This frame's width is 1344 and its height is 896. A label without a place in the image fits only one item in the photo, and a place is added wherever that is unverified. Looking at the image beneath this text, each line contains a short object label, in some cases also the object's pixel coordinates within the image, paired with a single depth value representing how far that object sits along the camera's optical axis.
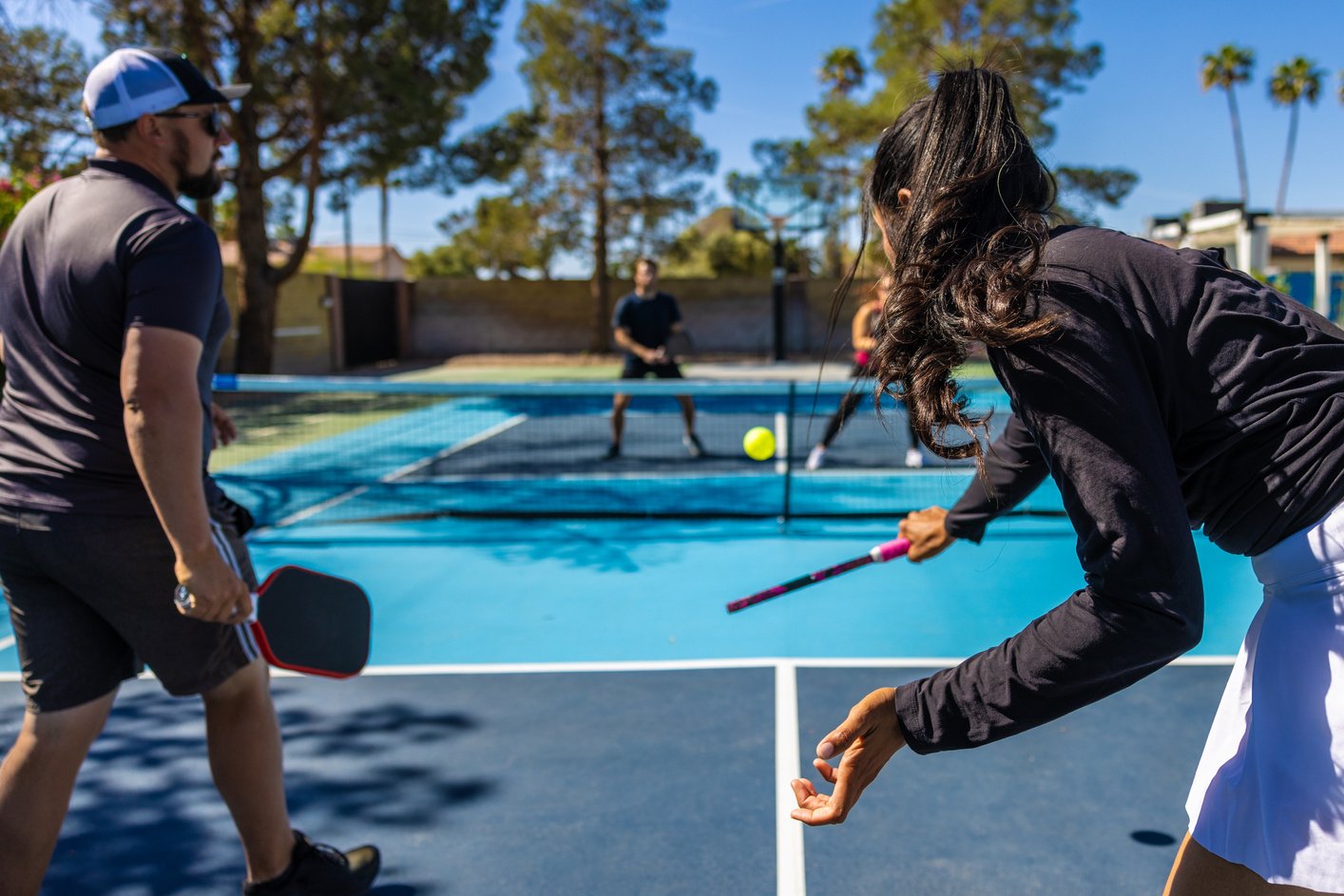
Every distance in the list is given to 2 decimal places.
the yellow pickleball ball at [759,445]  8.02
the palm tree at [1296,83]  47.94
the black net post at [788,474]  6.91
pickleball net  7.46
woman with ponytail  1.24
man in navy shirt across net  10.60
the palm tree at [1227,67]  47.34
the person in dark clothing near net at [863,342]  8.62
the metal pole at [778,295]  24.51
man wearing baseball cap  2.13
